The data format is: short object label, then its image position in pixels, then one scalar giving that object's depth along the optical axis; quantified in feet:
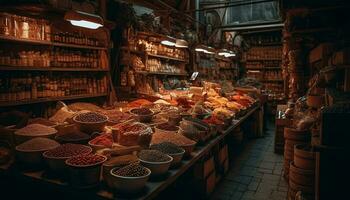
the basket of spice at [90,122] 9.64
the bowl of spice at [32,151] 7.51
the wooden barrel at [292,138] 12.02
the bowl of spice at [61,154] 7.05
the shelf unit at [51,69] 12.37
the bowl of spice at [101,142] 8.34
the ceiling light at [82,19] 10.58
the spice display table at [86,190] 6.39
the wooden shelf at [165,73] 20.06
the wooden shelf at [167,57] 21.90
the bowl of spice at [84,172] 6.46
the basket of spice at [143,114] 11.95
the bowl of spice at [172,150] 8.21
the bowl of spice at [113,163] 6.60
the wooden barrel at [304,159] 9.73
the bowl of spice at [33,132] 8.36
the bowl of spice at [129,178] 6.20
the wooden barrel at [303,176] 9.71
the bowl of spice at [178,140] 9.27
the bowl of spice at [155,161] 7.19
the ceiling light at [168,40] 18.90
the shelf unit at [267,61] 41.16
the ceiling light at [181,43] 19.30
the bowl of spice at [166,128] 10.43
